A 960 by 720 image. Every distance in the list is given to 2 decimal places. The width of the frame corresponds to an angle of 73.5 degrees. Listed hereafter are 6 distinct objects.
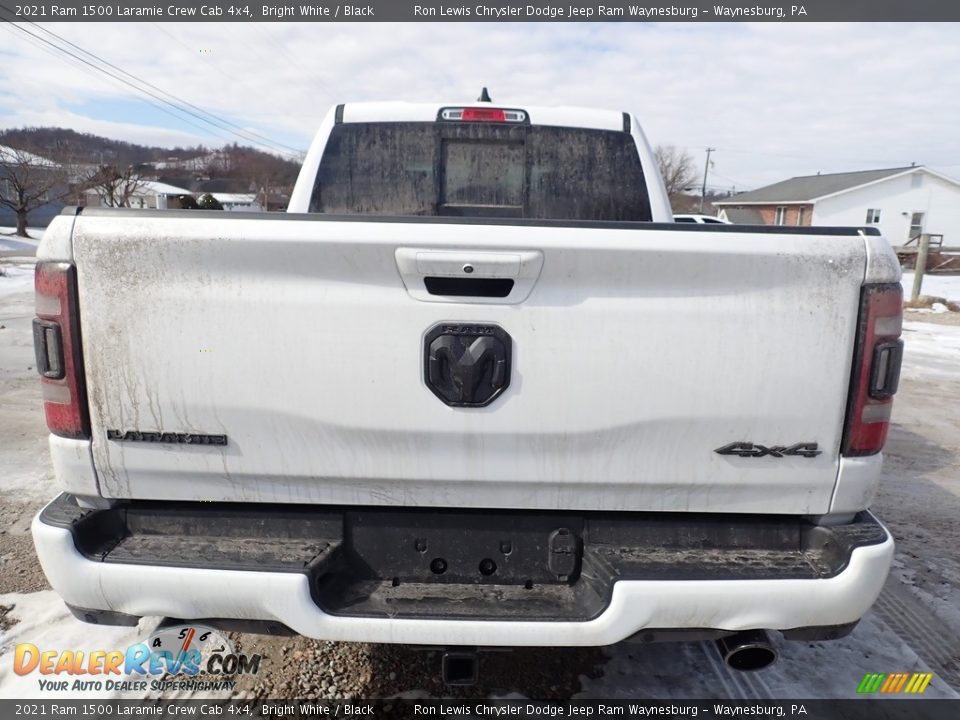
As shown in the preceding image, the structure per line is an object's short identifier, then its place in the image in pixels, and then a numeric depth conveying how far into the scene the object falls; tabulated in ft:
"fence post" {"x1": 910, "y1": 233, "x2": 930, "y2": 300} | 50.08
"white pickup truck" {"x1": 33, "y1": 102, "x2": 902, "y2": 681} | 6.13
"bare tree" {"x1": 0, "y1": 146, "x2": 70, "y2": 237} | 103.30
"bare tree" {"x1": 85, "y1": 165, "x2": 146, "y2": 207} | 92.58
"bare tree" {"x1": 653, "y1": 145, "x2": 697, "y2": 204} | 237.29
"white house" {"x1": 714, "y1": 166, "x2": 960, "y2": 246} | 138.31
